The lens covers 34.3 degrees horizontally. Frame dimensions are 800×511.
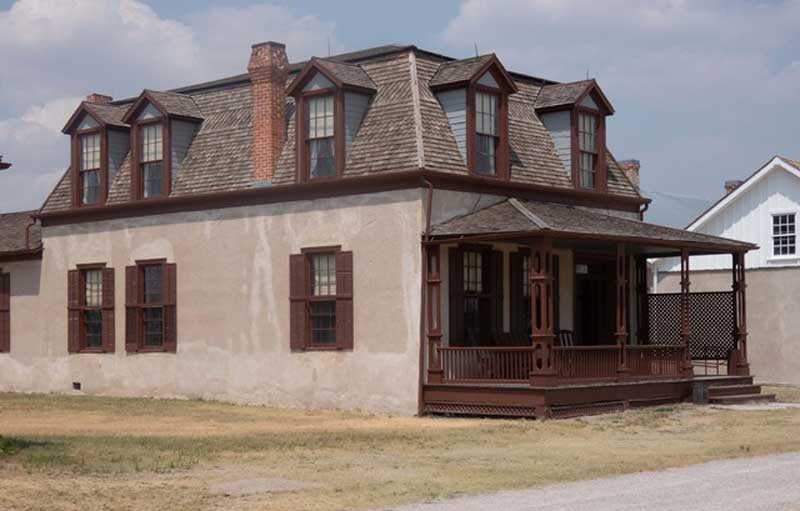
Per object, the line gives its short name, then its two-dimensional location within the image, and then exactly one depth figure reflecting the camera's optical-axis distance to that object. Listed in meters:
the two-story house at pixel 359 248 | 25.20
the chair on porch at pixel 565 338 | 28.52
